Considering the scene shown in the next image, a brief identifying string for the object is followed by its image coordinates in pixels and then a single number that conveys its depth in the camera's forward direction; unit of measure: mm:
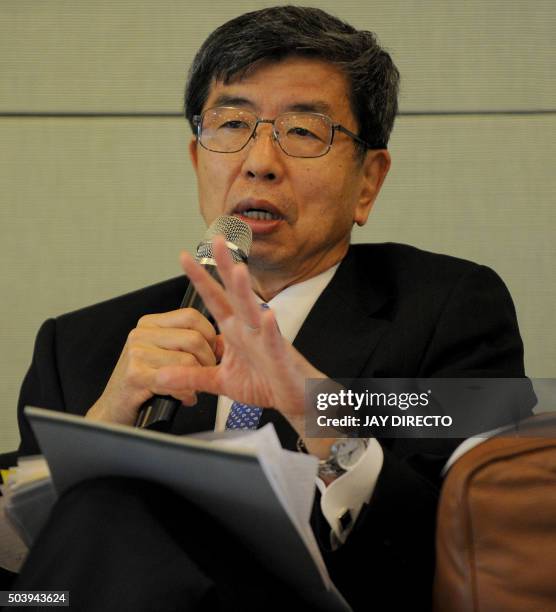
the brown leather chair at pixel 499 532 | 2138
